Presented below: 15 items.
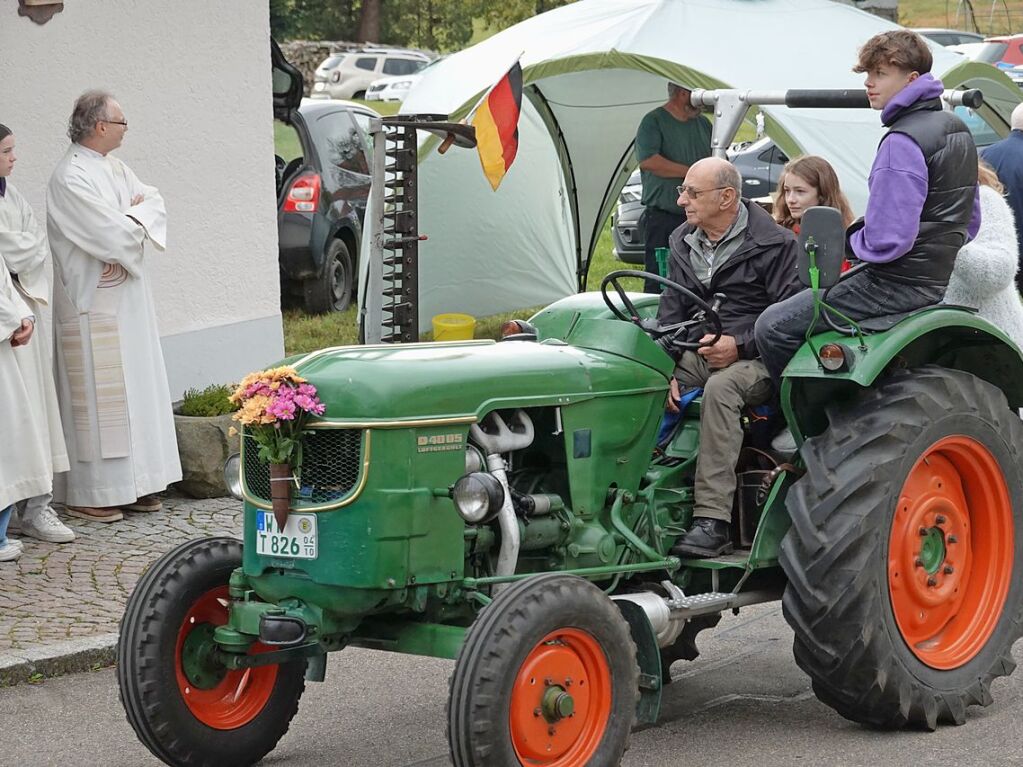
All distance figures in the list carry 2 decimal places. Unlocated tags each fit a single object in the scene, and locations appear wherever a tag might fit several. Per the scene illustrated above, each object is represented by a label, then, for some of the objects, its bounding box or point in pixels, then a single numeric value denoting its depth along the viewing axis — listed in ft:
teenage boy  31.47
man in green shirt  65.47
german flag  60.41
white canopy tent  67.02
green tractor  28.23
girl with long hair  42.26
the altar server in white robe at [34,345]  46.86
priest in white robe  49.05
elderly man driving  32.92
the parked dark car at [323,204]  83.40
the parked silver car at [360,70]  283.86
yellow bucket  66.51
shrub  54.91
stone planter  53.32
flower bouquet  28.42
